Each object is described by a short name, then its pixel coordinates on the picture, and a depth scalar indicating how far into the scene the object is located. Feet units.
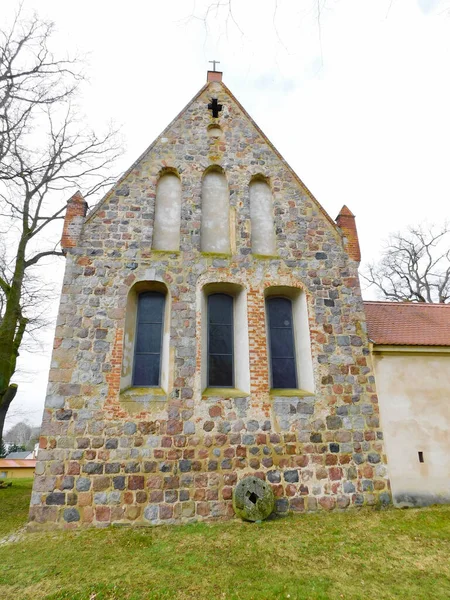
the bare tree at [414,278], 77.56
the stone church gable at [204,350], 20.88
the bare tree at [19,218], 30.42
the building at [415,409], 22.89
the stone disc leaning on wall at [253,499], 20.07
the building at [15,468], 55.83
